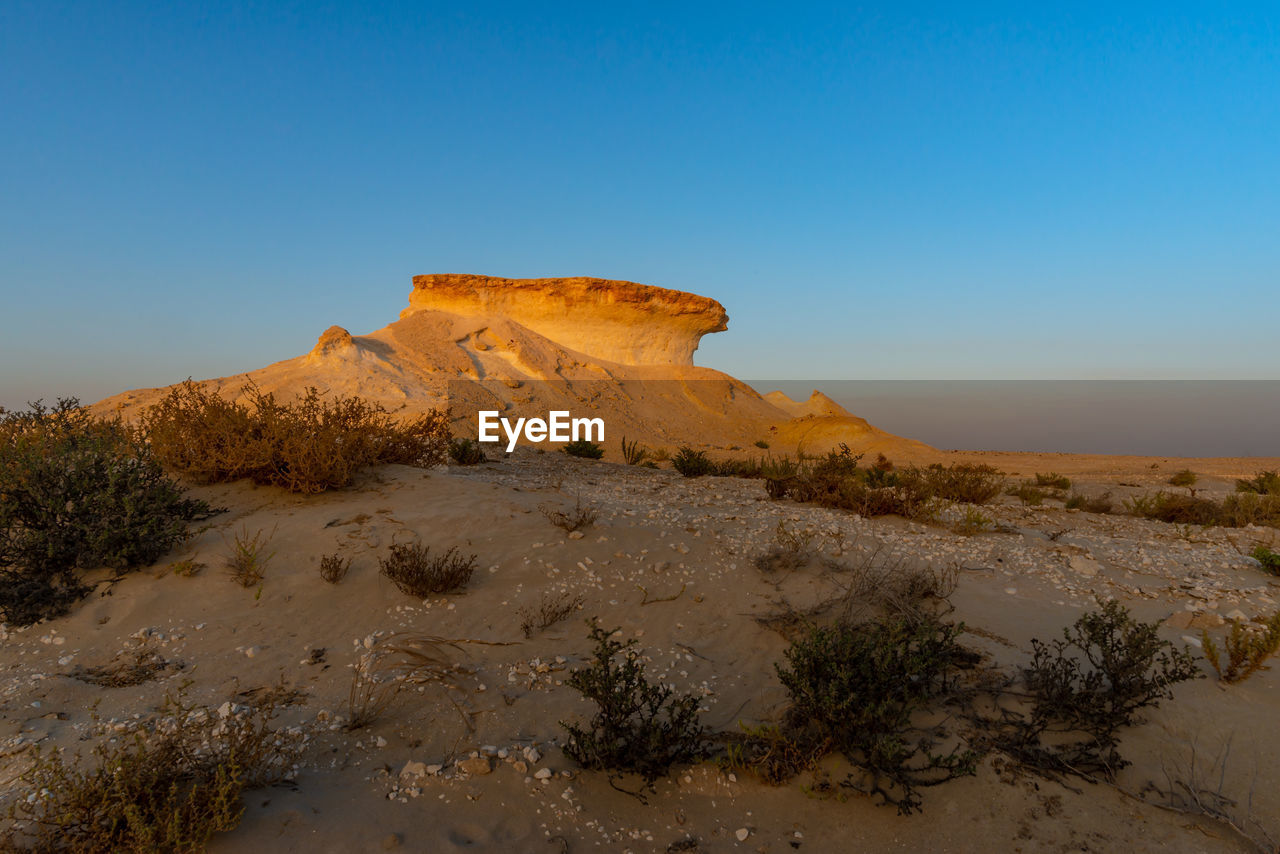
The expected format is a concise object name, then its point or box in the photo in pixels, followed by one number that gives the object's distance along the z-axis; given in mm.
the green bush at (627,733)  2396
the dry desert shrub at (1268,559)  4867
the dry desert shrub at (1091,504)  7988
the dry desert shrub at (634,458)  12064
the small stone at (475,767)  2395
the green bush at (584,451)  12430
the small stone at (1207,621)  3709
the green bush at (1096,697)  2449
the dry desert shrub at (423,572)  3941
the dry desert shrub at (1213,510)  6891
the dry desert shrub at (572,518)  5012
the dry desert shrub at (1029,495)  8586
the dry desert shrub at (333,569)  4043
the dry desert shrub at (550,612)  3670
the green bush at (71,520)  3746
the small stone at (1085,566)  4703
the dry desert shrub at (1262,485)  9203
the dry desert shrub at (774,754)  2398
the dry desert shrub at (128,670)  3025
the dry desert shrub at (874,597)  3520
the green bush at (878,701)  2295
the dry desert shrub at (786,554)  4512
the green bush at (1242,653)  2938
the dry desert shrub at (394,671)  2719
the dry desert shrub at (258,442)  5480
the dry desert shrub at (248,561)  4020
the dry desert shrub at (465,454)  8562
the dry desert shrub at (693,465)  9727
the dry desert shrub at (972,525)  5711
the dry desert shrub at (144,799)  1785
